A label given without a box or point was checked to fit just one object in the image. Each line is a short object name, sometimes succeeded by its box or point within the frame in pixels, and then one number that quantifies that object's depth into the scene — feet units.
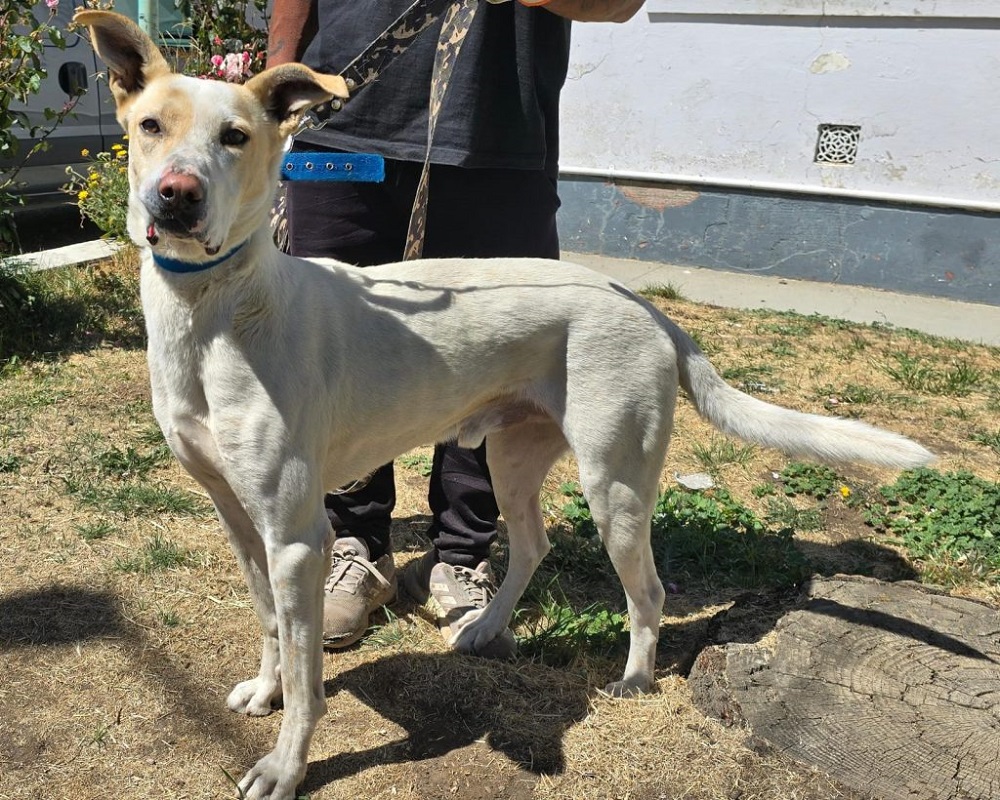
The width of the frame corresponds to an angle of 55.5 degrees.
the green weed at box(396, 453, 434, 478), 14.05
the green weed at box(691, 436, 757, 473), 14.37
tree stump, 7.46
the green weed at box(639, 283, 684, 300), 23.65
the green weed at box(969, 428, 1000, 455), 15.03
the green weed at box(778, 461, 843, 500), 13.61
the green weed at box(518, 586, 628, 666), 9.87
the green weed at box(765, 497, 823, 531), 12.62
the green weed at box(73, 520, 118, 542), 11.30
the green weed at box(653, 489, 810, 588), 11.31
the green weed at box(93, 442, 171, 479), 12.92
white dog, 6.79
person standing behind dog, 9.21
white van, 25.25
